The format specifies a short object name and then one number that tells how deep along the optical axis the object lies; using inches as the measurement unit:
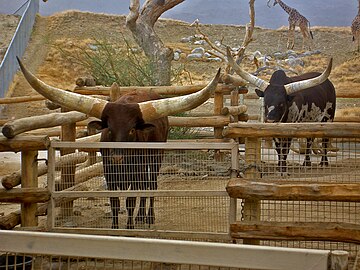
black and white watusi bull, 326.2
